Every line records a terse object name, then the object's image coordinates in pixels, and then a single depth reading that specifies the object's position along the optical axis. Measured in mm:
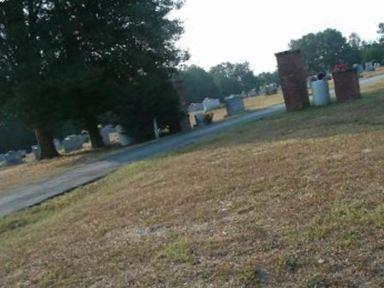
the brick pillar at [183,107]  29150
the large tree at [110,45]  26719
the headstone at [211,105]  62469
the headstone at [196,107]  74238
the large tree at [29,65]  25484
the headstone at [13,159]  40544
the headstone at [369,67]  75831
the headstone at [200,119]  31072
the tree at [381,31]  119625
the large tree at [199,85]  99125
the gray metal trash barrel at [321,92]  21609
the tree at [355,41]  132125
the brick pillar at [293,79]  21688
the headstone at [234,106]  36469
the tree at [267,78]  125250
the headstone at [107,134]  34756
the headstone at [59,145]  49859
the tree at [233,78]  112062
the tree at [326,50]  120750
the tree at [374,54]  103288
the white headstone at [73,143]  42375
